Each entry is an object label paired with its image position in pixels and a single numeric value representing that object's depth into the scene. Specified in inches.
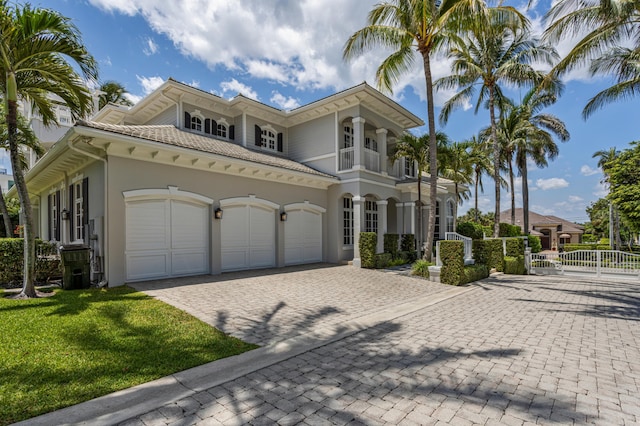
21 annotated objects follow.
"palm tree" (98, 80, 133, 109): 1072.8
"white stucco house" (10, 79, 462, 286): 352.8
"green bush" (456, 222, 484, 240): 811.4
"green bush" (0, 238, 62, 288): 343.6
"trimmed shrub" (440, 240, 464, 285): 411.5
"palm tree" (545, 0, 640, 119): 343.6
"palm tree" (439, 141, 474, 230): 602.9
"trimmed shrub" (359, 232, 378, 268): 528.7
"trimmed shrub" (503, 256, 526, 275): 548.1
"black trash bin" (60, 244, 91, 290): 319.3
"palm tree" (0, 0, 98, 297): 259.8
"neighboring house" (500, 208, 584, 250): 1756.9
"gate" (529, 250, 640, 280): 483.2
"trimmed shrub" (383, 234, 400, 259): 599.2
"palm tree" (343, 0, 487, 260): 420.5
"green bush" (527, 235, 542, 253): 1012.5
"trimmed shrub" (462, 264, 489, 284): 432.4
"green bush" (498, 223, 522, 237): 1023.0
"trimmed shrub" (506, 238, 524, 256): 561.6
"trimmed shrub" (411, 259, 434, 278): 449.9
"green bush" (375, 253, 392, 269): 536.7
